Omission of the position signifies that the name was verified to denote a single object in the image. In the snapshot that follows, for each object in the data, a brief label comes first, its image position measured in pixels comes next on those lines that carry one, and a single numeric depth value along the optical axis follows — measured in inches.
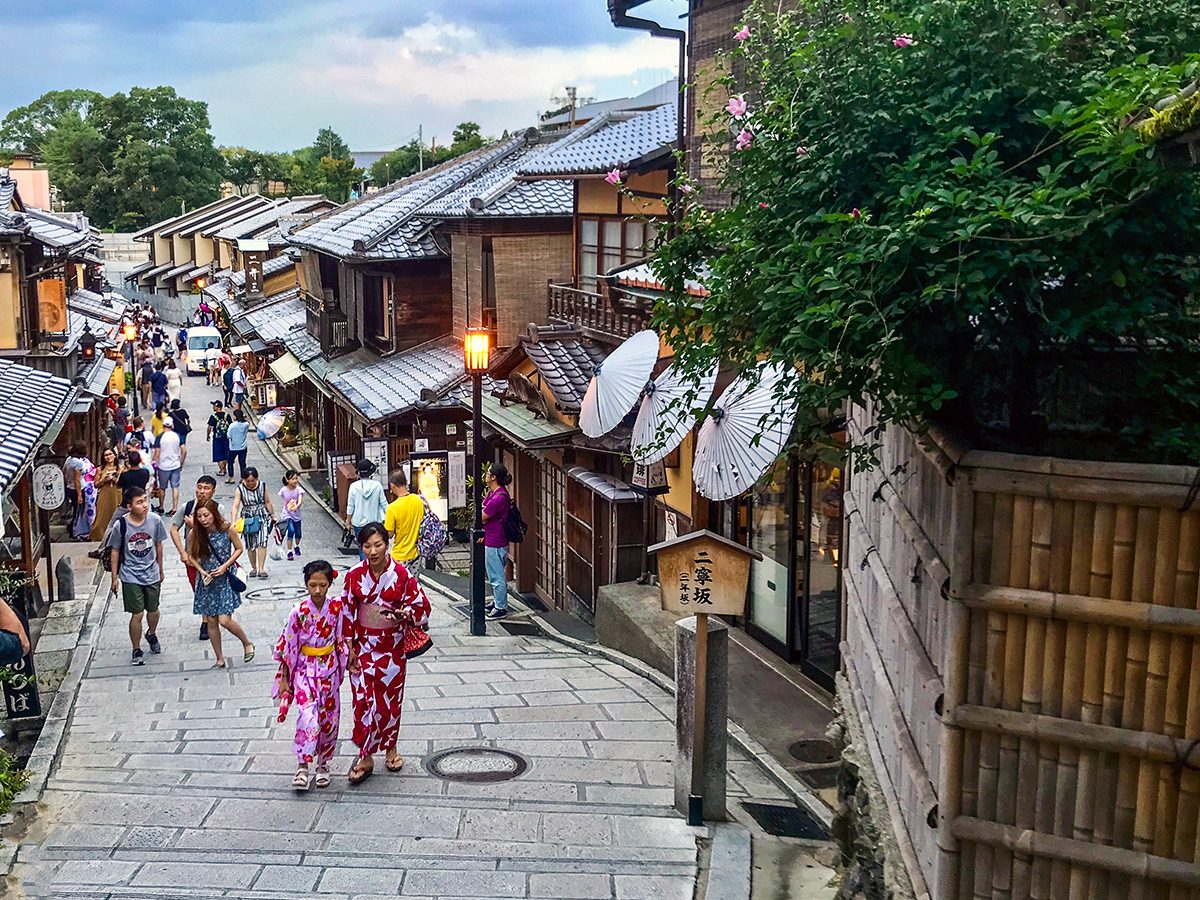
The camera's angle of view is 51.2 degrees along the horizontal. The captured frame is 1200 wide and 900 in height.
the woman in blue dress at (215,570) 551.8
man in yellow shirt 698.2
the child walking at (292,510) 874.1
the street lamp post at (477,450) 666.8
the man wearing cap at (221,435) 1301.7
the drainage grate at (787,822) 376.8
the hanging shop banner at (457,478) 871.1
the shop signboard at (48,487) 770.2
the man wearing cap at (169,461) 1095.0
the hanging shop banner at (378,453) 1000.9
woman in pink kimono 394.0
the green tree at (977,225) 193.6
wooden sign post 365.1
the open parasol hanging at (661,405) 511.8
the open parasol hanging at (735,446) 452.0
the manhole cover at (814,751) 441.4
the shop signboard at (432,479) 892.6
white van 2219.5
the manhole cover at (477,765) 410.3
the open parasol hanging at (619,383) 570.6
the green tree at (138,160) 3462.1
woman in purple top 689.0
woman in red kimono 400.2
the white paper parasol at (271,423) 1353.3
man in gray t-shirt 568.4
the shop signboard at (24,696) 467.5
